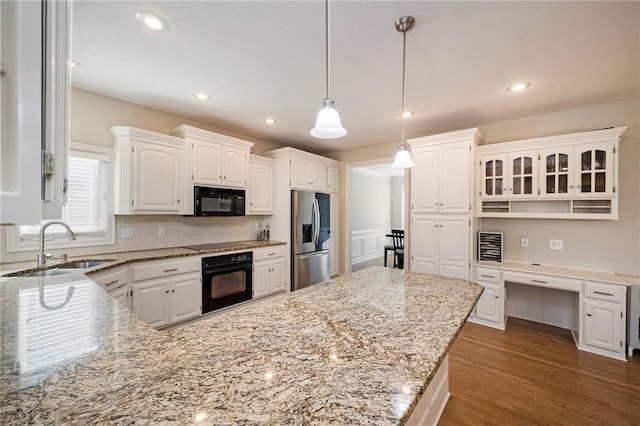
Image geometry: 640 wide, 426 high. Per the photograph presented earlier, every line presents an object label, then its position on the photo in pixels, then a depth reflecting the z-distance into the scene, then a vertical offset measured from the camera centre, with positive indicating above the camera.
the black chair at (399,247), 5.76 -0.75
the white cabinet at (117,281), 2.14 -0.60
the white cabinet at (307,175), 4.14 +0.61
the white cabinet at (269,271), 3.60 -0.83
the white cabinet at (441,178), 3.28 +0.45
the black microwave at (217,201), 3.23 +0.13
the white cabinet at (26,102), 0.40 +0.17
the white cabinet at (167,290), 2.57 -0.81
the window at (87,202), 2.58 +0.09
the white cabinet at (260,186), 3.91 +0.38
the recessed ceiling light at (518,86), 2.45 +1.19
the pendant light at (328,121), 1.48 +0.50
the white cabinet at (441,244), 3.27 -0.41
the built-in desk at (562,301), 2.51 -0.97
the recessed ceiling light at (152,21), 1.65 +1.21
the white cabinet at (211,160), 3.16 +0.65
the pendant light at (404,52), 1.69 +1.19
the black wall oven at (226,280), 3.07 -0.83
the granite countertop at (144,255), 2.07 -0.44
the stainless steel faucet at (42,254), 2.08 -0.34
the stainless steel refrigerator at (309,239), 4.03 -0.42
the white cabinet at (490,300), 3.11 -1.03
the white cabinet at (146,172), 2.76 +0.42
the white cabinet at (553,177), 2.71 +0.40
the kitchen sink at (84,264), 2.31 -0.47
